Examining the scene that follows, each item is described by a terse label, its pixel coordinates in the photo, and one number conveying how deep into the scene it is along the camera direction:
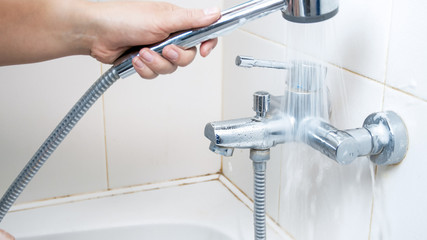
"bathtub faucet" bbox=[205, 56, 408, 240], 0.57
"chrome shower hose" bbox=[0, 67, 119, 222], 0.61
